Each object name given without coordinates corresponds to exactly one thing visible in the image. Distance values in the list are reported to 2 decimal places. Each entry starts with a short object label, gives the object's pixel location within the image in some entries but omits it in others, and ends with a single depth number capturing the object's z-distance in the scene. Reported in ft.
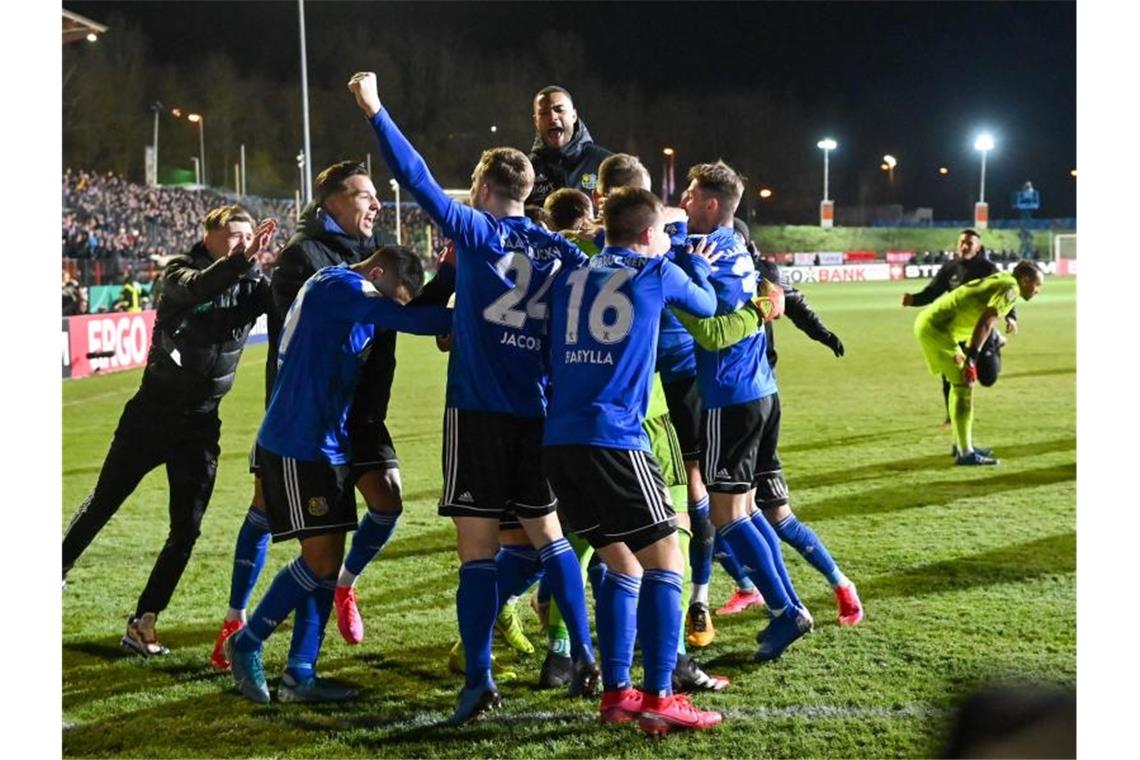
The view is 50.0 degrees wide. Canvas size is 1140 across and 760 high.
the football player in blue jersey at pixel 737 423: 16.69
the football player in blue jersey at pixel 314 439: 14.99
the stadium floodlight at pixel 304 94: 69.15
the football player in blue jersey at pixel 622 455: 13.69
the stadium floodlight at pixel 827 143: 188.87
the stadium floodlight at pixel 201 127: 190.70
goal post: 182.60
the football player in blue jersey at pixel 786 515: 15.38
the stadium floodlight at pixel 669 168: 185.88
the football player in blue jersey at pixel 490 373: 14.43
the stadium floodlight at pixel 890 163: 240.83
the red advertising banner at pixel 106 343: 56.34
